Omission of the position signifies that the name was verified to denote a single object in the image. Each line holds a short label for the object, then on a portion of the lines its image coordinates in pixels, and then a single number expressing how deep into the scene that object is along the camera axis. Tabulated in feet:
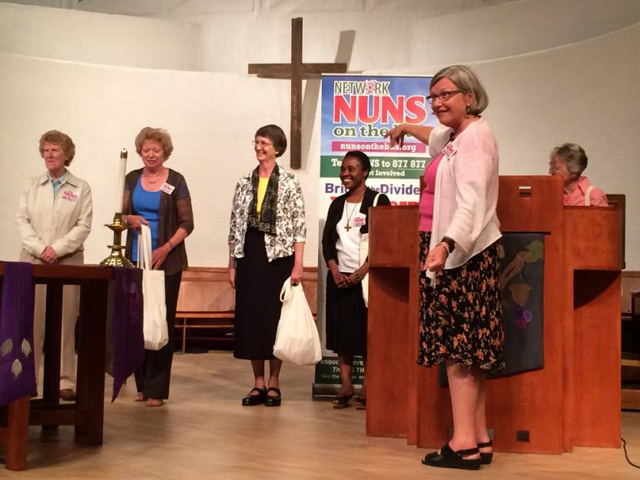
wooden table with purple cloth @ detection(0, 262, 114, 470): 11.47
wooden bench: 28.78
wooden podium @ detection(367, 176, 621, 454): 12.38
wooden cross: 27.62
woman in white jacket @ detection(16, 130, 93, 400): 16.34
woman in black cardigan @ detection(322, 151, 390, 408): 17.10
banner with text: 19.16
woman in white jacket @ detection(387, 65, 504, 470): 10.73
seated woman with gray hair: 16.14
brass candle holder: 11.99
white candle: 12.13
